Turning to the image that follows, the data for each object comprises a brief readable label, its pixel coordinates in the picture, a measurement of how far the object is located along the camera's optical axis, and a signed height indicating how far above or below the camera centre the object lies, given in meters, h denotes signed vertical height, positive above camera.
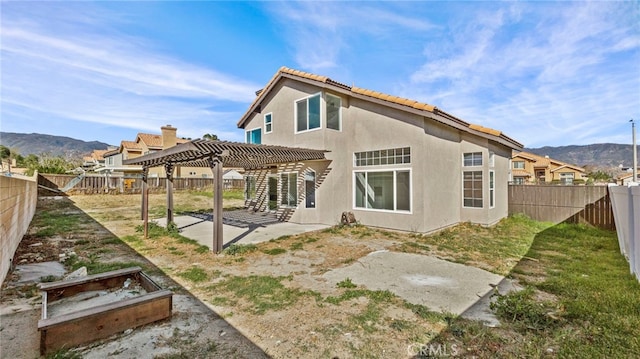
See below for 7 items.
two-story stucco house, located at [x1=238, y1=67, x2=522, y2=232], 9.41 +0.88
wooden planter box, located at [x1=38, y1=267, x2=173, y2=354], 3.00 -1.66
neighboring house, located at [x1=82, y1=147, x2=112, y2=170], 49.22 +4.43
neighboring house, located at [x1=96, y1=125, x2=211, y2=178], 31.97 +4.65
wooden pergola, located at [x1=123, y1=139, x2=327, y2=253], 7.22 +0.88
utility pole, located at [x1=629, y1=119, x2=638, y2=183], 12.52 +2.10
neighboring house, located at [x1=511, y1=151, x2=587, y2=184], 37.53 +1.99
